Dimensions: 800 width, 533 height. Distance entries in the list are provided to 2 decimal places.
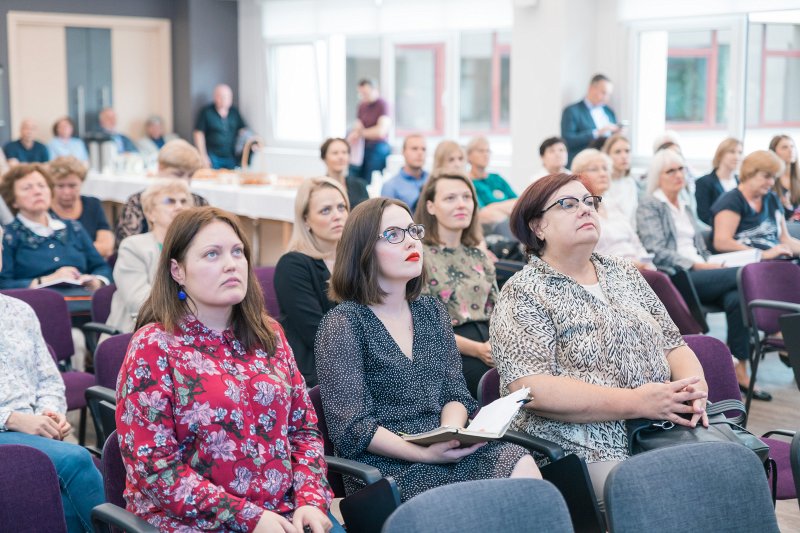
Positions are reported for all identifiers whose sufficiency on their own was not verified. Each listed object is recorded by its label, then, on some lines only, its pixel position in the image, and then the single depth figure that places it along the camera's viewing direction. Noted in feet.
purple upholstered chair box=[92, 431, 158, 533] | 6.78
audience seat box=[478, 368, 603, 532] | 8.17
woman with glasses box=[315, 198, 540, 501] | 8.39
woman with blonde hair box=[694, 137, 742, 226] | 22.95
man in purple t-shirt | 33.01
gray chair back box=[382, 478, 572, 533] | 5.67
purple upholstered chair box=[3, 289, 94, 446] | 13.03
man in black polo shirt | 40.42
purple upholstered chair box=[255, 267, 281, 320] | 13.53
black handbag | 8.66
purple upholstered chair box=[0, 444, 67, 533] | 7.22
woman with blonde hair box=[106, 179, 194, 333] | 13.78
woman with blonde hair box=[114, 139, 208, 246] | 18.48
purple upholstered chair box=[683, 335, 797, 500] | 10.19
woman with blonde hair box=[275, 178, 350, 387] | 11.30
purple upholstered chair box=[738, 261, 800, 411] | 14.93
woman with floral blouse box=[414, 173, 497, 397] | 12.39
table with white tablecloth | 26.64
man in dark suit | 28.40
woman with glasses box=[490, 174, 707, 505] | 8.71
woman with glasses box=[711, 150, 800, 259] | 19.39
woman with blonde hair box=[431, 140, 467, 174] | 20.94
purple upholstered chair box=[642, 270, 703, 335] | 14.93
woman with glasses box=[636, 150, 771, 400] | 17.92
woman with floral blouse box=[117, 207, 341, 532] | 7.09
